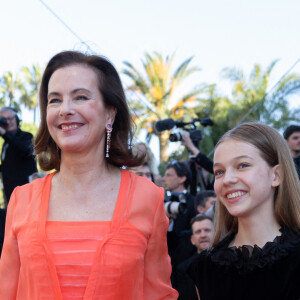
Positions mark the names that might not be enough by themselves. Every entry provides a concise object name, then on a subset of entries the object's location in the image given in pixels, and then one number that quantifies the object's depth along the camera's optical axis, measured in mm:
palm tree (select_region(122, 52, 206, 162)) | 23125
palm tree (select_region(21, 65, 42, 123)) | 33812
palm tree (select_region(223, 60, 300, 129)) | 19297
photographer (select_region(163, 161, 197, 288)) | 4922
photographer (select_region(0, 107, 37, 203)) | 6367
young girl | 2484
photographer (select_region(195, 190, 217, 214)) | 5703
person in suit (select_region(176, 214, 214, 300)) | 4739
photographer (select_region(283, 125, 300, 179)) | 5340
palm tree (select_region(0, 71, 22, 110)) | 33938
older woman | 2105
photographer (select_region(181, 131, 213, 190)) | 6047
